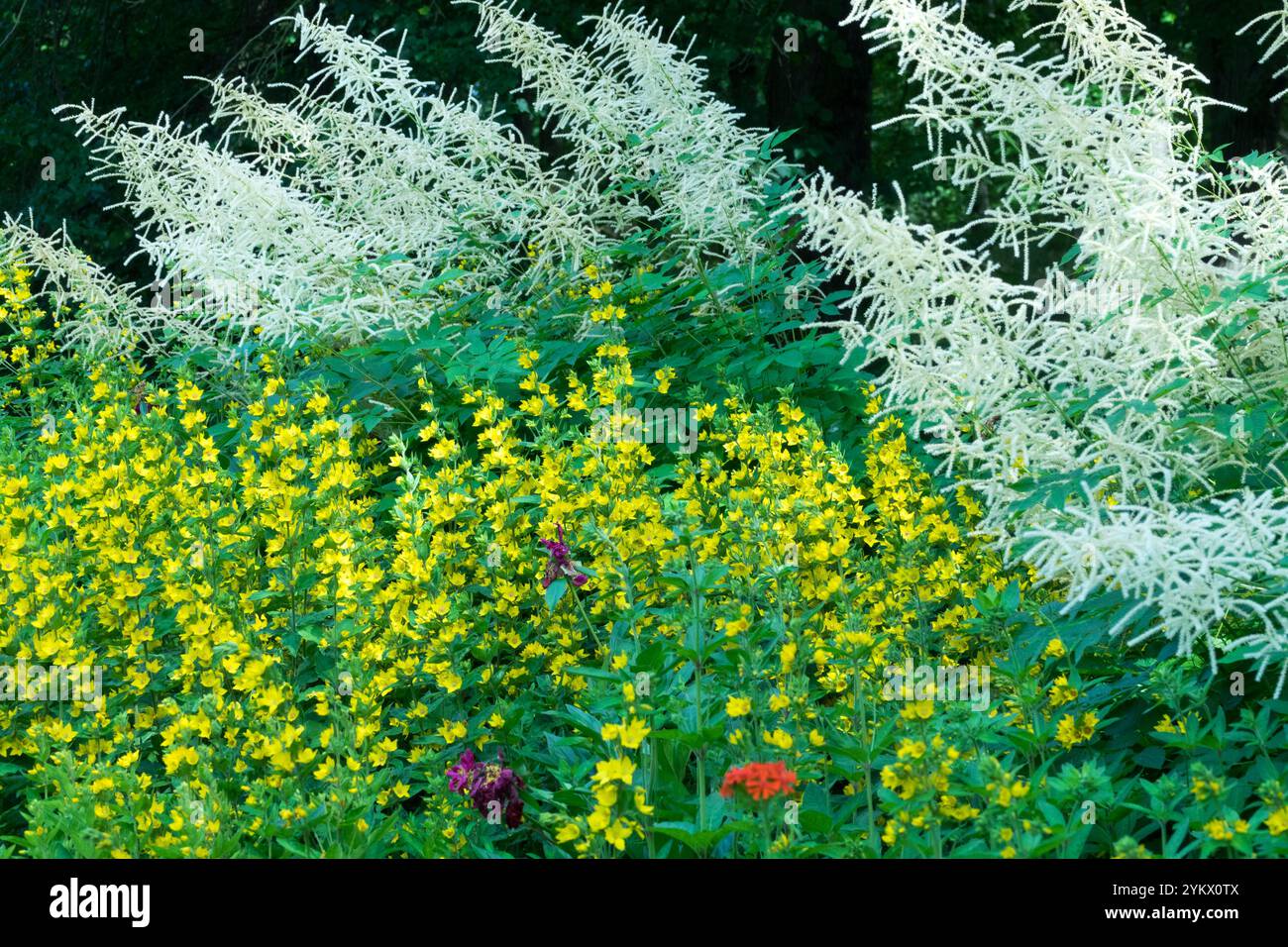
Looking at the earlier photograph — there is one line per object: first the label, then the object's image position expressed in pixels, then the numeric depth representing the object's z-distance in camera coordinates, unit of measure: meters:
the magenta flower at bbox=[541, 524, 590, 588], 3.76
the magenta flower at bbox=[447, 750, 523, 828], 3.24
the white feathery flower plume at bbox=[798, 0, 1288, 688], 3.35
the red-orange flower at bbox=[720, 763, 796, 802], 2.75
